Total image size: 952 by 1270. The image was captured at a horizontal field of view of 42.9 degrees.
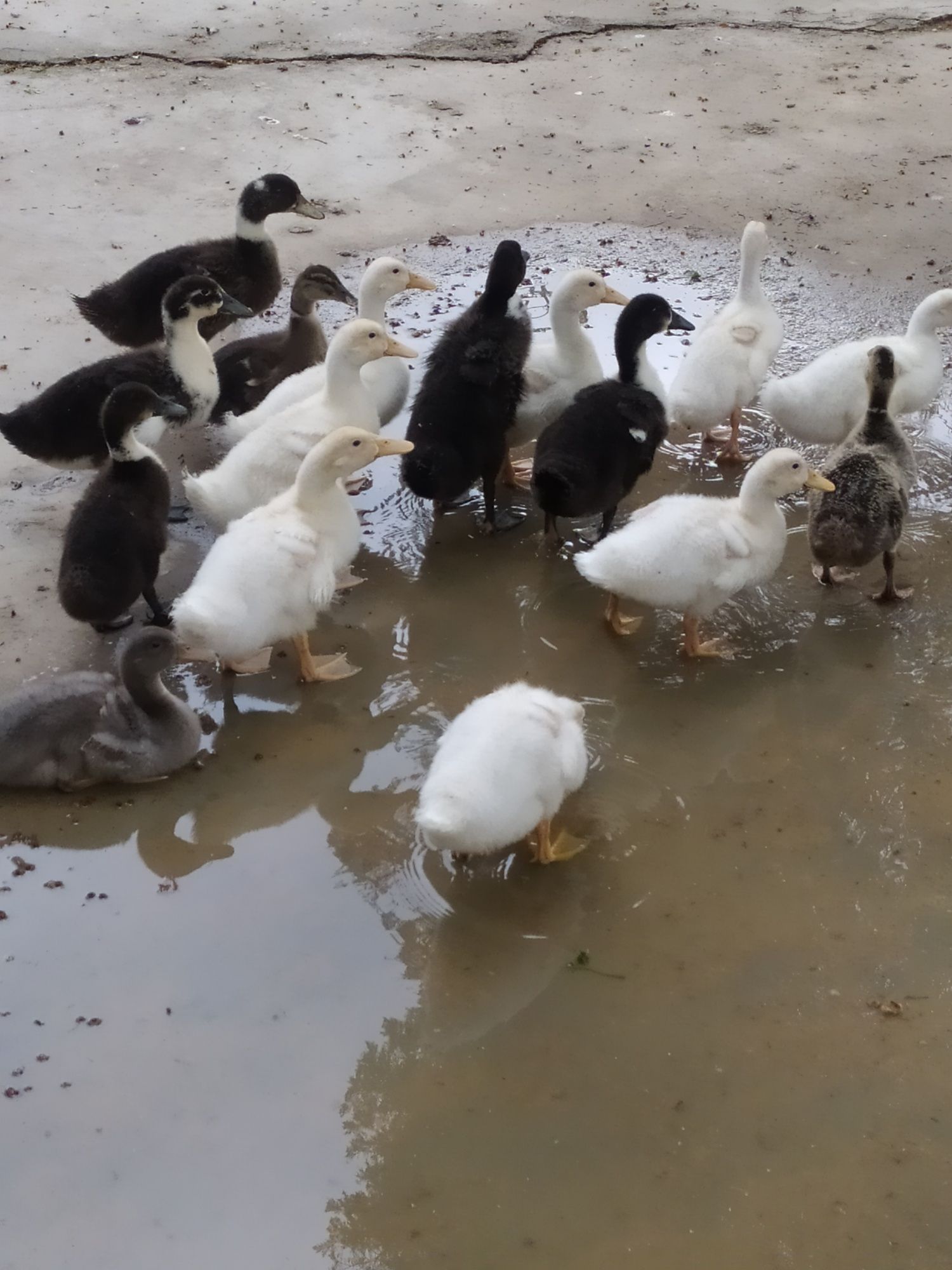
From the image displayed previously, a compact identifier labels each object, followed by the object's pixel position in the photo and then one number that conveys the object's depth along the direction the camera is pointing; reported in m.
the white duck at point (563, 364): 4.88
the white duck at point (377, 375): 4.85
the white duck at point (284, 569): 3.68
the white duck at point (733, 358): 4.82
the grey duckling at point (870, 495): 4.12
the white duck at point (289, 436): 4.38
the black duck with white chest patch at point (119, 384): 4.64
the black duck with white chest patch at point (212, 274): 5.35
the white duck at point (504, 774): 2.95
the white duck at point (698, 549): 3.85
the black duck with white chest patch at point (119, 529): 3.98
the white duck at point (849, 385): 4.73
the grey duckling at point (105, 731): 3.50
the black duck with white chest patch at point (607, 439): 4.34
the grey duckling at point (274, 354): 5.25
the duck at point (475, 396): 4.48
